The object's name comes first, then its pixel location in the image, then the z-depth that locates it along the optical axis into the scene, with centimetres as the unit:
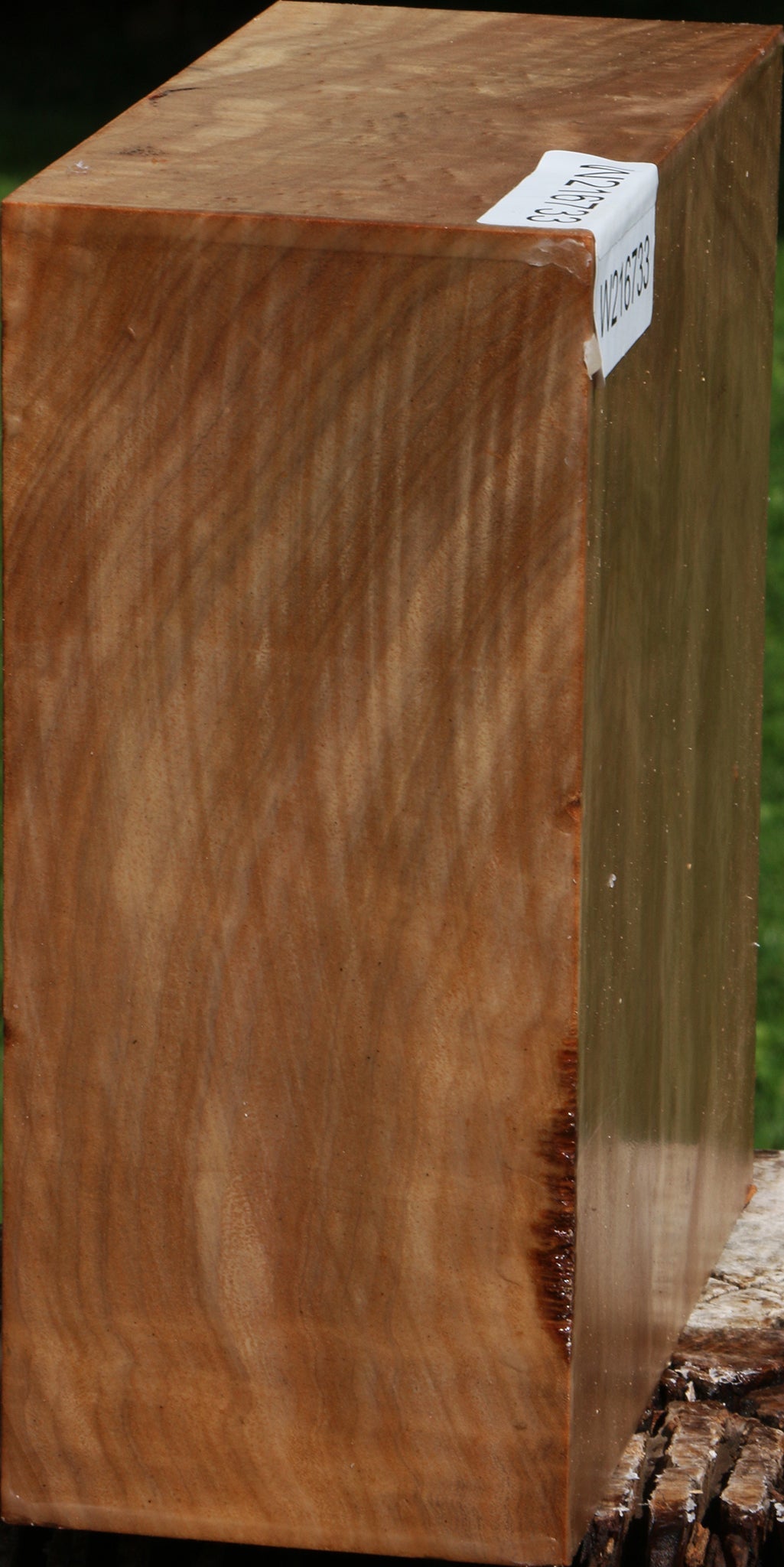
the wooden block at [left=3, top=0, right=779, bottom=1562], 86
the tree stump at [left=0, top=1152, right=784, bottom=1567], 97
